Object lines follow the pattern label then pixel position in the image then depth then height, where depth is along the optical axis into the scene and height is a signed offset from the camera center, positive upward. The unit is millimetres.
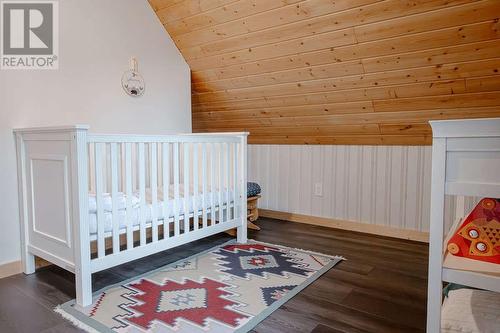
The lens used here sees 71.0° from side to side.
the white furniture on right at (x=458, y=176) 918 -93
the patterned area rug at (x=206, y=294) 1559 -794
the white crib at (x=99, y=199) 1735 -334
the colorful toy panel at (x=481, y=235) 1021 -277
